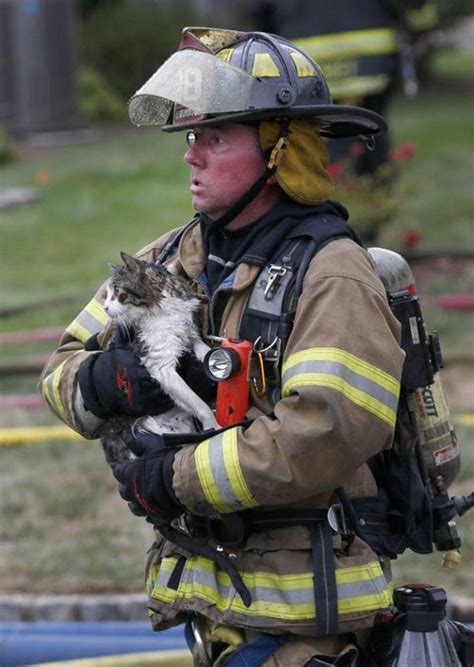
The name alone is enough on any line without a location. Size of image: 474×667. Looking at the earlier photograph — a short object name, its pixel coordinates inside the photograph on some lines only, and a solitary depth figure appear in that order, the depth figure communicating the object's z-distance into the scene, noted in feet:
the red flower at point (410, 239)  65.72
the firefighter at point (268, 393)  18.19
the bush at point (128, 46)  129.59
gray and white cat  19.85
